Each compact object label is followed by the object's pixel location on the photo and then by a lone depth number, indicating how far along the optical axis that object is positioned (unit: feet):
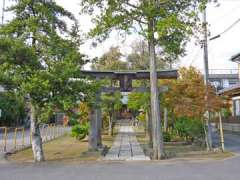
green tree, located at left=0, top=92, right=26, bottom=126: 87.69
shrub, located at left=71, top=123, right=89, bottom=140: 51.16
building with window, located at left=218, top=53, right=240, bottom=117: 59.62
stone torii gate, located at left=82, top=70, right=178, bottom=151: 35.12
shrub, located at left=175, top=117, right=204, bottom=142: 39.31
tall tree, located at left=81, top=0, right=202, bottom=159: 29.24
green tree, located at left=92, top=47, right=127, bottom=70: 66.16
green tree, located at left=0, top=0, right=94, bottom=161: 26.68
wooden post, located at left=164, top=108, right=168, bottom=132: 53.55
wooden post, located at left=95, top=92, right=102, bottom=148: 36.72
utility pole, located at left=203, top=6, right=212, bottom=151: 35.21
